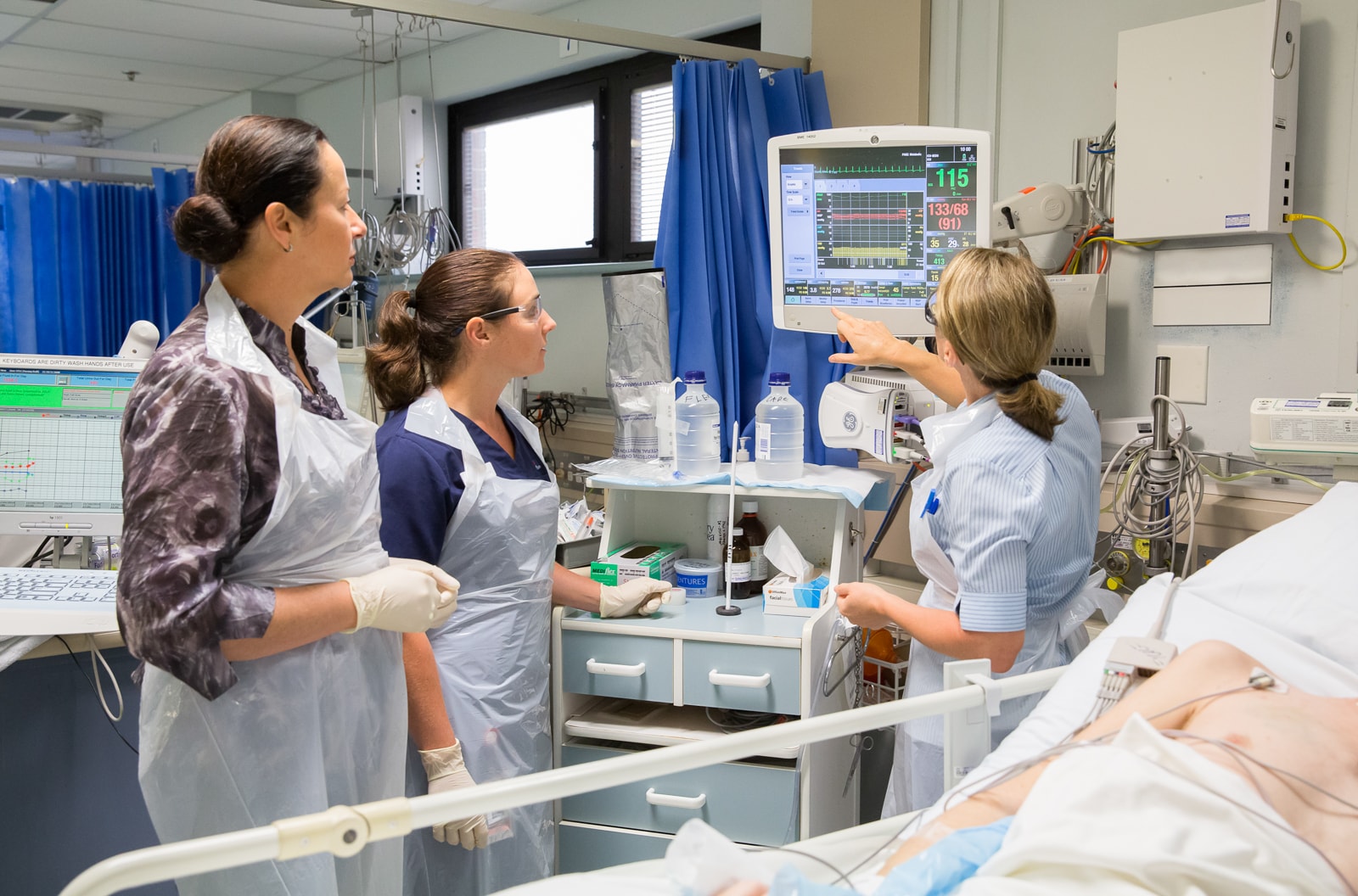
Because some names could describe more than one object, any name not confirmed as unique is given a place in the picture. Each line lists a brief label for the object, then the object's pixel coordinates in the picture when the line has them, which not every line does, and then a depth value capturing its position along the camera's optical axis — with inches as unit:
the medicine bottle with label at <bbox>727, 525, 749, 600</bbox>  86.7
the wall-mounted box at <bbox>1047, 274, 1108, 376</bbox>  91.7
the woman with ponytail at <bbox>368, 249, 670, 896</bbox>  66.6
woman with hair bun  48.0
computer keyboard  69.1
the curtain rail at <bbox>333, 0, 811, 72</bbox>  90.4
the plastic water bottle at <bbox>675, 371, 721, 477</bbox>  89.8
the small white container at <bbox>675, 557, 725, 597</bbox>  89.8
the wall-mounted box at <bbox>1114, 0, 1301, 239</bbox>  81.9
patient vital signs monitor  86.5
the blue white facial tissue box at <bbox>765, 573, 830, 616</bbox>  82.5
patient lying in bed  39.8
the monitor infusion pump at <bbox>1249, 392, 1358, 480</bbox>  72.9
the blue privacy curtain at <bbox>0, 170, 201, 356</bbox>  159.9
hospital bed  34.6
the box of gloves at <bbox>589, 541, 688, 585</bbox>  86.0
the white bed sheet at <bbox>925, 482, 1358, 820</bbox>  56.8
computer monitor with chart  84.2
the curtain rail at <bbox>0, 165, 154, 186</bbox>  159.9
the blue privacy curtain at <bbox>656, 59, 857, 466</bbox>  99.9
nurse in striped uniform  60.9
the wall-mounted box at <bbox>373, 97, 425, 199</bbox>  181.3
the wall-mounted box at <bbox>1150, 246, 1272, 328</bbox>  87.8
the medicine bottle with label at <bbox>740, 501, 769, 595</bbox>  88.6
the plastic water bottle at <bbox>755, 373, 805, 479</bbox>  88.7
